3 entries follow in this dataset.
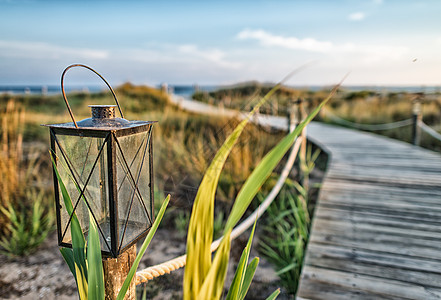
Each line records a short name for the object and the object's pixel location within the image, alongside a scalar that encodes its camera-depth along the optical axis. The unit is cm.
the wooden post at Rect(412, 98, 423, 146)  603
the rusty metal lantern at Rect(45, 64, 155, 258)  83
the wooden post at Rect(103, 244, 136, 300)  90
